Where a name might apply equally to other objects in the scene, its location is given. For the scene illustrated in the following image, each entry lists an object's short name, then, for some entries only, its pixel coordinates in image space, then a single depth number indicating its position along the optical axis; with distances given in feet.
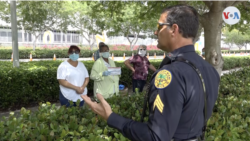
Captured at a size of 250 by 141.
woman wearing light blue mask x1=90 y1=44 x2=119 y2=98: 16.56
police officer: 4.02
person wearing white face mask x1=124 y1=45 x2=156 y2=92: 21.89
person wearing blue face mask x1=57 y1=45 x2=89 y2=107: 14.33
